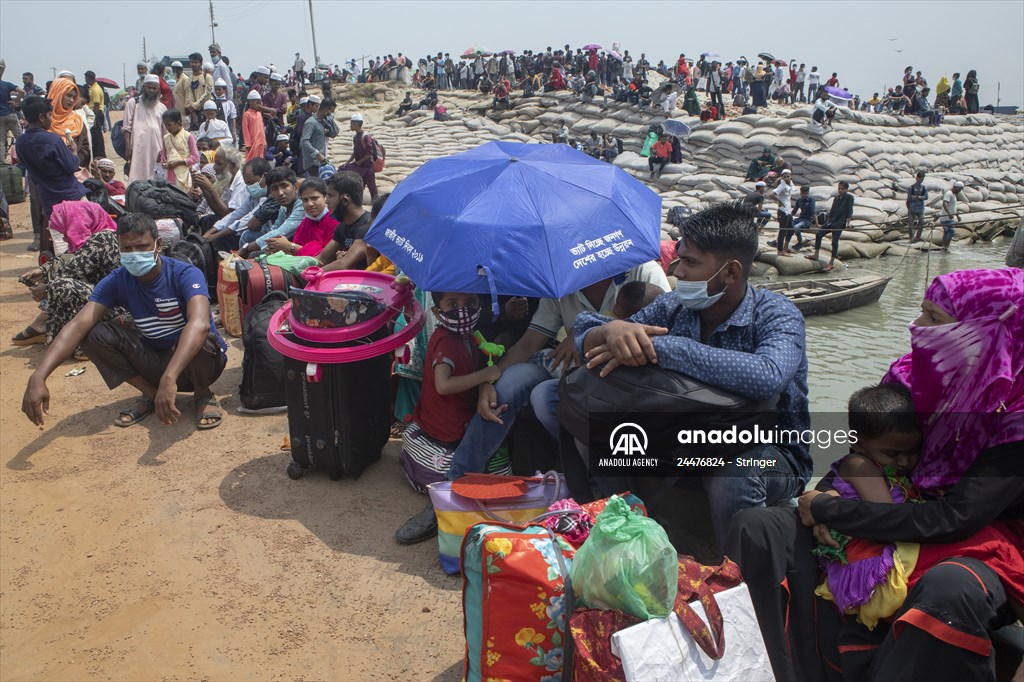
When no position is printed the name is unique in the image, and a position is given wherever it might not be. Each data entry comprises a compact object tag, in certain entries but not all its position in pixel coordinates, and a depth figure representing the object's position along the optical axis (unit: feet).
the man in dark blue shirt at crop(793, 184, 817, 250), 49.70
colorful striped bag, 9.52
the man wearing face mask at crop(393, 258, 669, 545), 10.41
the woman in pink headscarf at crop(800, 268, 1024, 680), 5.98
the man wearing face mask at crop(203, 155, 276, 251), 22.34
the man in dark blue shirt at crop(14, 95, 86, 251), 21.80
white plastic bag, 5.71
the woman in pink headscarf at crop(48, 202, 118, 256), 19.93
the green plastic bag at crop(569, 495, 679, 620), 5.92
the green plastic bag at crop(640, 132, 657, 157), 66.54
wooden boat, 35.22
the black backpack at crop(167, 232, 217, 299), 21.15
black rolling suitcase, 11.65
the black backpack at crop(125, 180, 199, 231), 21.47
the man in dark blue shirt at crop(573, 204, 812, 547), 7.80
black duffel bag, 7.79
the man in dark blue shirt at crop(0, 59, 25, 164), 36.32
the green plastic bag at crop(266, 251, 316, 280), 17.34
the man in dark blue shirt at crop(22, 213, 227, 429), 13.43
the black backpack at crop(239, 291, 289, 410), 14.61
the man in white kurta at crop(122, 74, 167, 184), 28.02
